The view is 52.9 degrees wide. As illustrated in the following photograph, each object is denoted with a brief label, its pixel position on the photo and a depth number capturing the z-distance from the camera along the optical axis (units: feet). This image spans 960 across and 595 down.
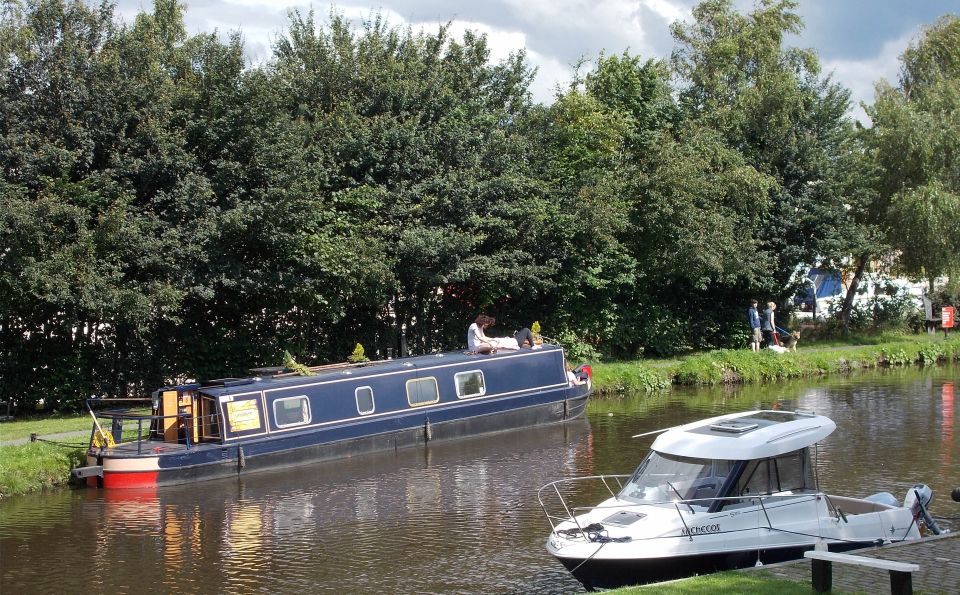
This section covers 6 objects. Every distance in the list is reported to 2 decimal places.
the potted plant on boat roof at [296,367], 71.36
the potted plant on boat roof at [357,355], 77.46
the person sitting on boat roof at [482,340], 82.33
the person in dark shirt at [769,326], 119.65
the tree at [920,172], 124.77
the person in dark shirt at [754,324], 116.37
